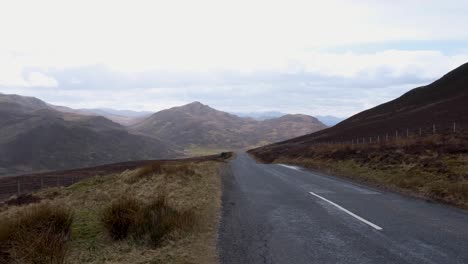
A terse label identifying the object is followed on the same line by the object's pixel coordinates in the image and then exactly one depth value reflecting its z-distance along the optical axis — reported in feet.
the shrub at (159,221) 27.66
